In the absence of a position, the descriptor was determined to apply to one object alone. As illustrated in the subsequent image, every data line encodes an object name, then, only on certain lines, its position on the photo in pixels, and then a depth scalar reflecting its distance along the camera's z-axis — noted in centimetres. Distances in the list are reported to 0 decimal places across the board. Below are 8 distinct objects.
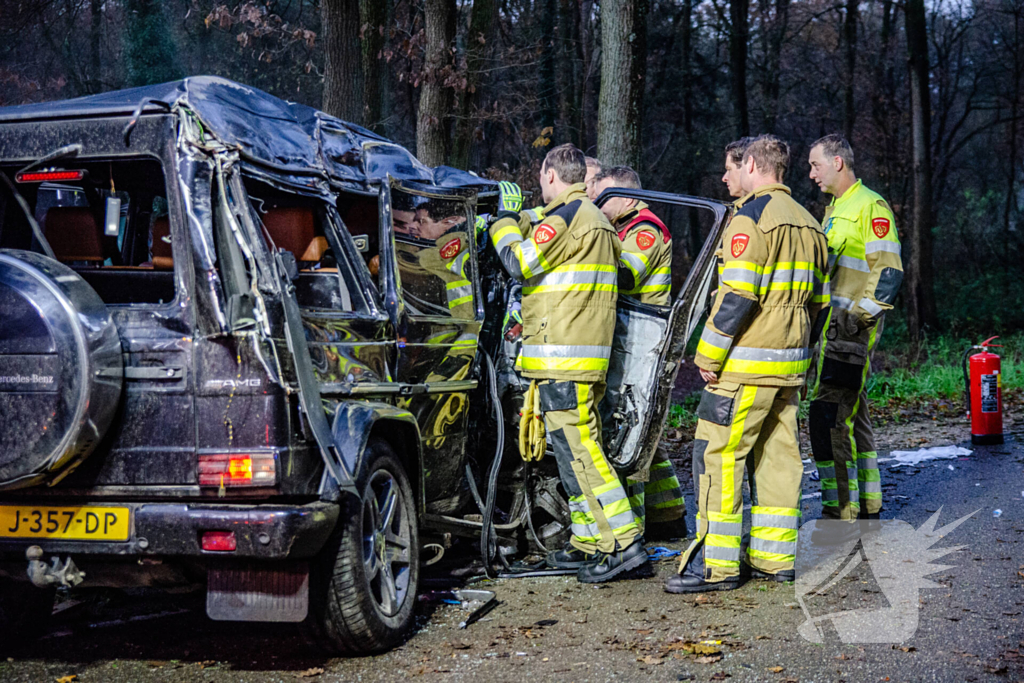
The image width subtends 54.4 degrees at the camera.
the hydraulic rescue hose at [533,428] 528
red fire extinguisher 872
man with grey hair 603
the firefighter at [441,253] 490
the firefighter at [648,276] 561
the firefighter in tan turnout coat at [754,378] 497
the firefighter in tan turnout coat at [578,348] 514
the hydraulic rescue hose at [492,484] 521
